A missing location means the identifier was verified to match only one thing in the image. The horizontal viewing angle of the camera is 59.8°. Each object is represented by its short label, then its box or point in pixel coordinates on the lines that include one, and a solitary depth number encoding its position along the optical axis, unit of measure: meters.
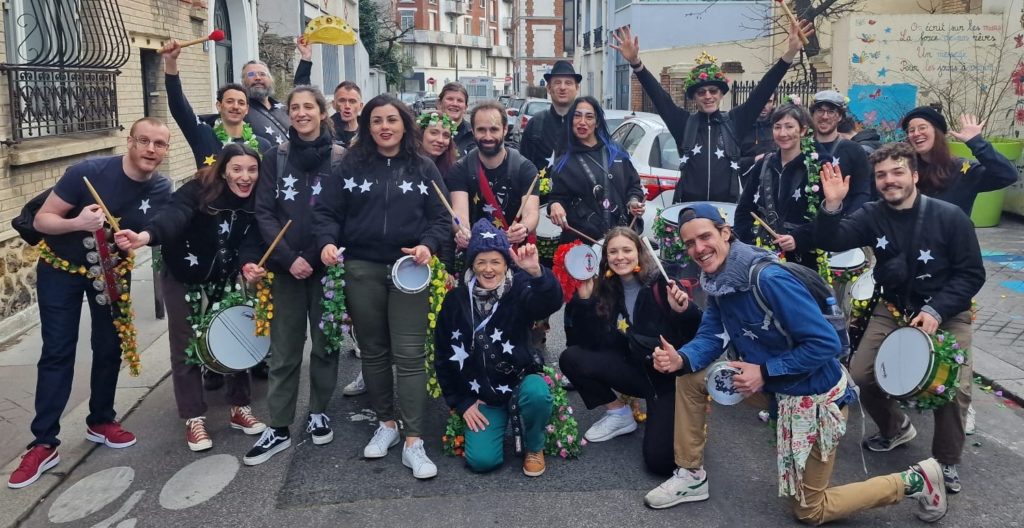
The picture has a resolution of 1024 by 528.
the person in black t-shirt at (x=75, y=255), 4.50
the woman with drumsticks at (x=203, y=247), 4.84
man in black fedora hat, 6.35
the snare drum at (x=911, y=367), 4.05
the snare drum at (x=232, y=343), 4.90
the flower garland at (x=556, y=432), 4.68
